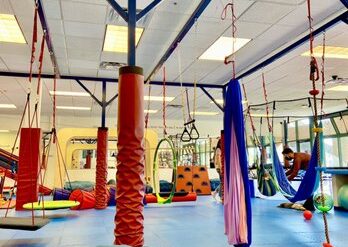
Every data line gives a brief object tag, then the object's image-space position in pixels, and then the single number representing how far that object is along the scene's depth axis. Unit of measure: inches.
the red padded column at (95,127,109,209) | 294.8
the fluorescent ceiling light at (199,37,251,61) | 229.5
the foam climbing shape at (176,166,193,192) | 433.9
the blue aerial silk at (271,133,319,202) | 213.3
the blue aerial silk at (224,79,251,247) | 127.6
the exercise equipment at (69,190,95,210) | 293.3
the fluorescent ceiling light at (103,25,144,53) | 209.3
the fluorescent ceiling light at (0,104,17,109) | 446.6
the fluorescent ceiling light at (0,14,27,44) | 194.5
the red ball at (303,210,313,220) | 229.8
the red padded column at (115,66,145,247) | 131.0
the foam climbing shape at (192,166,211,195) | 450.9
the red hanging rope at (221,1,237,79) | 183.3
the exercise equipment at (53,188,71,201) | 306.5
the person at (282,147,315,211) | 283.0
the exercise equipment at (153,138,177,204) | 187.7
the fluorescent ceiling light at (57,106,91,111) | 465.1
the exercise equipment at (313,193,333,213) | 153.8
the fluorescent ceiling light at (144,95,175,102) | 407.5
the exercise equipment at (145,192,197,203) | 338.0
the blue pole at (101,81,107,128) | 318.7
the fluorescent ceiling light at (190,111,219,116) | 521.3
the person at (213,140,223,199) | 379.0
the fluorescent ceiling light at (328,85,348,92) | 358.9
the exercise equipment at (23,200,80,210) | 218.9
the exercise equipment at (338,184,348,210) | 268.9
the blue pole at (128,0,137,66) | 141.8
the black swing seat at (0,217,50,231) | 148.4
